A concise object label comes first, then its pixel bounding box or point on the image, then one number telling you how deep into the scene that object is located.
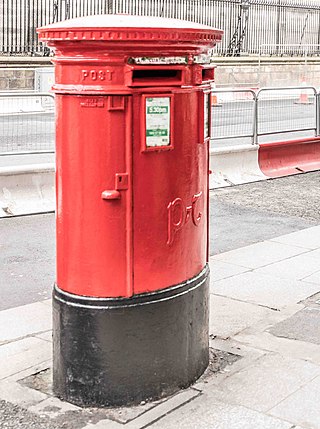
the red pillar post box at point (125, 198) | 3.87
